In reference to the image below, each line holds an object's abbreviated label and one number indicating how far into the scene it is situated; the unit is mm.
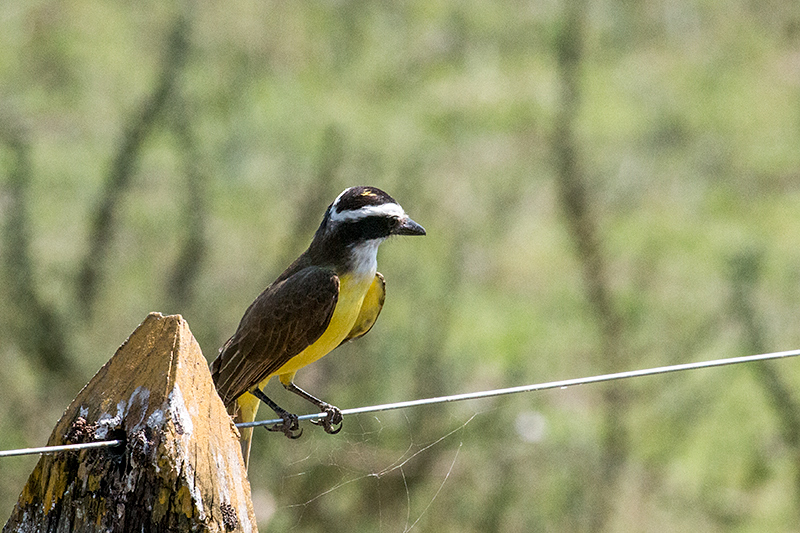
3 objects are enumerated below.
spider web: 10359
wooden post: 3500
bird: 6941
